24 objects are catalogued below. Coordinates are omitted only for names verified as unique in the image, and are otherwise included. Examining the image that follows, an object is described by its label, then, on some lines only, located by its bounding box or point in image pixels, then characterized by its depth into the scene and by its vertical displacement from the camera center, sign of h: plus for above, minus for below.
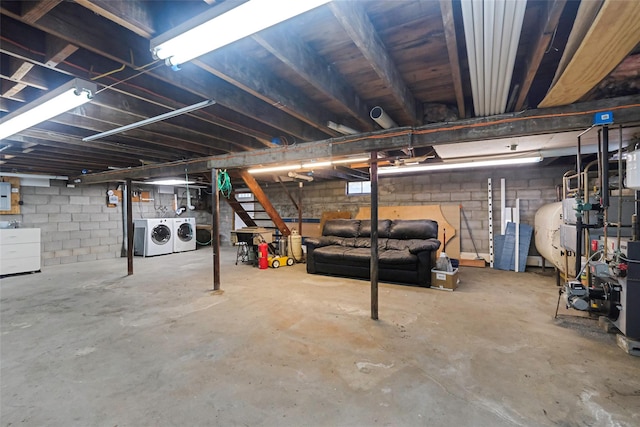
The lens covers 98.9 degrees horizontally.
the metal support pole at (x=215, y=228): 4.18 -0.23
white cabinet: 5.10 -0.65
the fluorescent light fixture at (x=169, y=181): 7.28 +0.91
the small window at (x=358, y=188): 7.03 +0.62
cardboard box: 4.04 -1.04
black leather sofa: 4.26 -0.68
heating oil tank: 3.82 -0.46
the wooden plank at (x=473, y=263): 5.56 -1.08
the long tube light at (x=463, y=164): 4.04 +0.77
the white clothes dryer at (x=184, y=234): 7.86 -0.60
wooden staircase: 5.30 +0.06
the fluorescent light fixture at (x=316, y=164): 4.39 +0.77
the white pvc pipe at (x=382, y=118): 2.45 +0.89
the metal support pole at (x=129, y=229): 5.11 -0.27
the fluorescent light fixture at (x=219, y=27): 1.06 +0.81
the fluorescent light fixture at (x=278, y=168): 4.71 +0.80
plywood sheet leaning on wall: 5.76 -0.13
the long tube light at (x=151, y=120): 2.31 +0.92
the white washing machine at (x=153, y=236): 7.19 -0.59
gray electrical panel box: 5.52 +0.42
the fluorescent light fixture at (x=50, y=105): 1.78 +0.81
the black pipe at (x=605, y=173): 2.36 +0.31
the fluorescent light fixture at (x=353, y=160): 4.05 +0.78
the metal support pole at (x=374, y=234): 3.06 -0.26
